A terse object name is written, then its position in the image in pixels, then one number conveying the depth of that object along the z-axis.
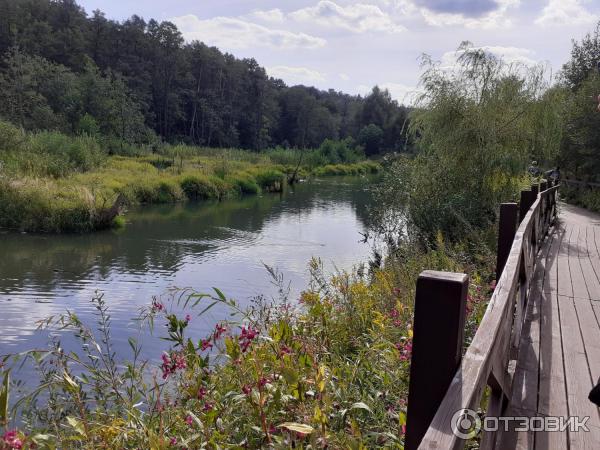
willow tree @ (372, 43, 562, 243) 10.12
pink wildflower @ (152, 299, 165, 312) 3.17
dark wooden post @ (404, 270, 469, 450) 1.22
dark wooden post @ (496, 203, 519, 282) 3.76
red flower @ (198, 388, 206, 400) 2.57
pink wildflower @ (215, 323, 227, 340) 2.76
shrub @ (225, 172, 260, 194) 28.23
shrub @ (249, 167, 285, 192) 31.31
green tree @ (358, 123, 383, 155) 68.75
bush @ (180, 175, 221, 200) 25.33
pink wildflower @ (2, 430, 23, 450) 1.75
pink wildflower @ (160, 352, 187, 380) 2.66
